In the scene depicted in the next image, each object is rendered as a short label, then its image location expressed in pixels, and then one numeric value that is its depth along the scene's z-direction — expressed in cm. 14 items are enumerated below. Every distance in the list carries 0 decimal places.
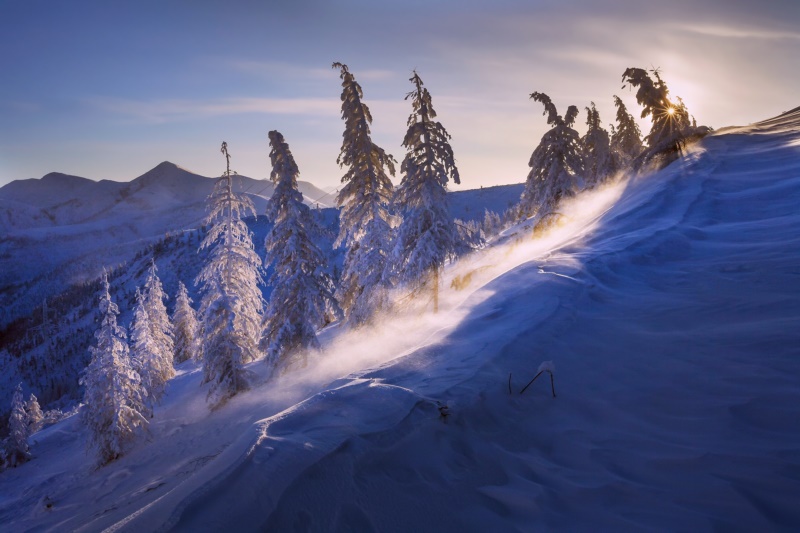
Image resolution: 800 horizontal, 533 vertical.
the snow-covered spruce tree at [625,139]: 4181
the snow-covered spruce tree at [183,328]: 4188
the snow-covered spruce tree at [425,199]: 1541
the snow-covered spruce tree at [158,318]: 3194
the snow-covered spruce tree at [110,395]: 1769
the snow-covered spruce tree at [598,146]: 3740
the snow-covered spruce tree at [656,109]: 2466
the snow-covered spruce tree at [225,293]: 1725
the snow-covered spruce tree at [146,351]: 2483
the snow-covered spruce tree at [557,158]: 2353
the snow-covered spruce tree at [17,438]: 2723
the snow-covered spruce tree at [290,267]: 1666
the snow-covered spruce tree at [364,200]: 1772
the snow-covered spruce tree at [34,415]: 4406
